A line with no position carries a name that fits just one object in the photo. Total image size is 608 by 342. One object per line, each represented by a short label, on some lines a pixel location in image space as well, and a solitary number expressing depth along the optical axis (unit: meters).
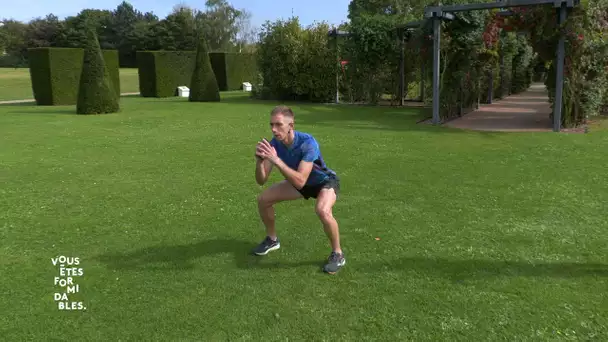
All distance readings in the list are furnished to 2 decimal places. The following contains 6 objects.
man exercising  3.48
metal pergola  11.18
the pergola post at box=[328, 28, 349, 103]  19.63
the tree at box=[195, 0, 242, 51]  59.72
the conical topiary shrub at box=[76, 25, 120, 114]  16.22
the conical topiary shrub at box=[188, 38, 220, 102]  21.19
